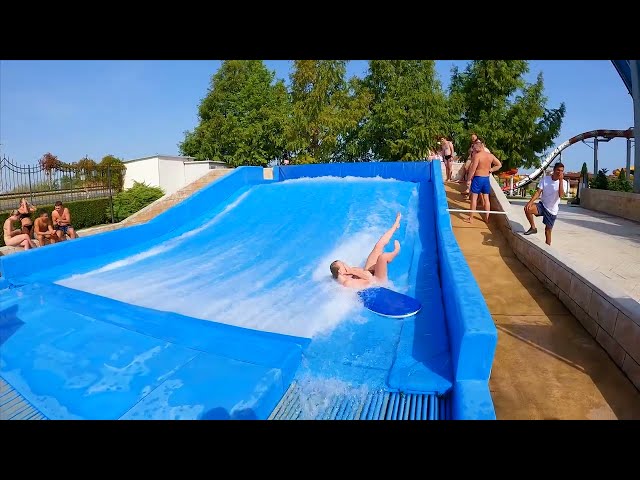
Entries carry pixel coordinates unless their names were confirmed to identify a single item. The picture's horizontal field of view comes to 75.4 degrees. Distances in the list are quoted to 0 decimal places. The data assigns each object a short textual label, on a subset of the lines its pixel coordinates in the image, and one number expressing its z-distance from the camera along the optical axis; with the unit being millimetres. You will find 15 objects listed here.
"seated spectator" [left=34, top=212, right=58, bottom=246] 8471
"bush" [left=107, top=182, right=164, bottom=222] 14555
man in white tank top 6602
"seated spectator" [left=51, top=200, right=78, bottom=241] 8898
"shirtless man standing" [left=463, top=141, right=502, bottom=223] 7516
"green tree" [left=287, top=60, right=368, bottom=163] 17594
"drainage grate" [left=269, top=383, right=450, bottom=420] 2920
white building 17453
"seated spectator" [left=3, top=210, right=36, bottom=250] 7820
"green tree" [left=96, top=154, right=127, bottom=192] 14744
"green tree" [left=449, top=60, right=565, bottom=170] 20875
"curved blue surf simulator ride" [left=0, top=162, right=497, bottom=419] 3055
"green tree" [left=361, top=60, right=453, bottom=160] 19562
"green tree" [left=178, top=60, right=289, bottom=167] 23484
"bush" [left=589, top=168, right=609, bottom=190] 14523
